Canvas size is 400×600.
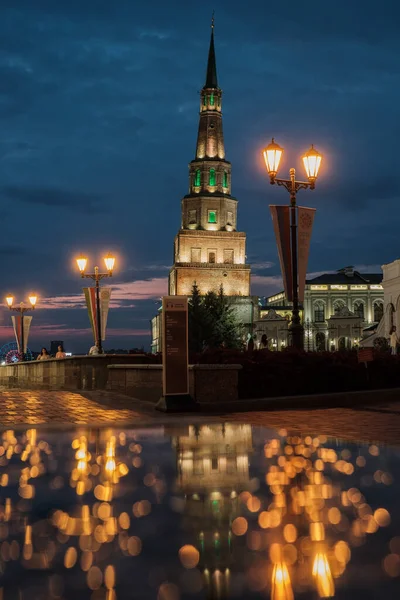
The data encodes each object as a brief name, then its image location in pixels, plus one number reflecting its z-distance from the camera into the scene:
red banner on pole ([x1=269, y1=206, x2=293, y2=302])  16.36
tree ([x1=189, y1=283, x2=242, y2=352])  69.19
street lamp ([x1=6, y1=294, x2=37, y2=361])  38.16
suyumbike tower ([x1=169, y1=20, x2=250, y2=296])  107.81
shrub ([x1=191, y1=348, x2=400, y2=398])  15.69
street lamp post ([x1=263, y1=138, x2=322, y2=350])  16.42
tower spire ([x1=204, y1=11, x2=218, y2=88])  114.88
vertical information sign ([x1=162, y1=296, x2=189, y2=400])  14.01
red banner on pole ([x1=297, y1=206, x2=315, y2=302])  16.45
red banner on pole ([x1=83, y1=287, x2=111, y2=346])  26.86
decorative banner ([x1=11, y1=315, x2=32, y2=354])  38.97
